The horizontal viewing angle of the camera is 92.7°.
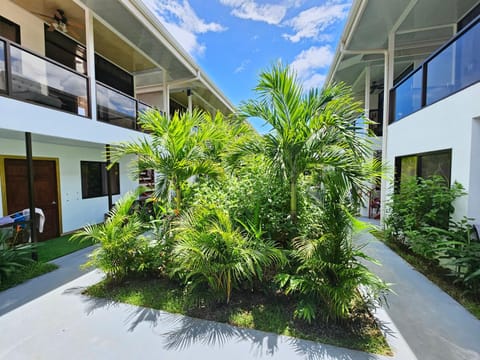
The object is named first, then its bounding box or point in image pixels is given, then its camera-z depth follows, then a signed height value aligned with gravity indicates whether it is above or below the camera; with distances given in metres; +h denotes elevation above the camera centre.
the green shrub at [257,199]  3.37 -0.45
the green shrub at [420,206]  3.88 -0.67
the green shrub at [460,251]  3.01 -1.14
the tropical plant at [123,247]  3.41 -1.18
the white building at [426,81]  3.54 +1.82
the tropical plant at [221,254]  2.78 -1.03
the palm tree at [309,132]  3.08 +0.54
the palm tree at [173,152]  3.77 +0.31
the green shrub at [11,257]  3.64 -1.49
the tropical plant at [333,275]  2.49 -1.18
